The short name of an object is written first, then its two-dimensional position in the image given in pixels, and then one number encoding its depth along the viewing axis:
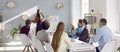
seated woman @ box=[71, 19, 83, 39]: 3.97
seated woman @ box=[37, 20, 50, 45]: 3.62
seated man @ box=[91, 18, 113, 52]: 3.19
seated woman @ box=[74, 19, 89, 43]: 3.80
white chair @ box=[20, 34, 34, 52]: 4.24
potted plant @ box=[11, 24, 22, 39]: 5.95
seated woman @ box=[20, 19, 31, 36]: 4.47
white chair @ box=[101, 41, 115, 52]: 2.67
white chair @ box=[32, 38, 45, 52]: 3.16
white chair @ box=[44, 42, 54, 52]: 2.69
